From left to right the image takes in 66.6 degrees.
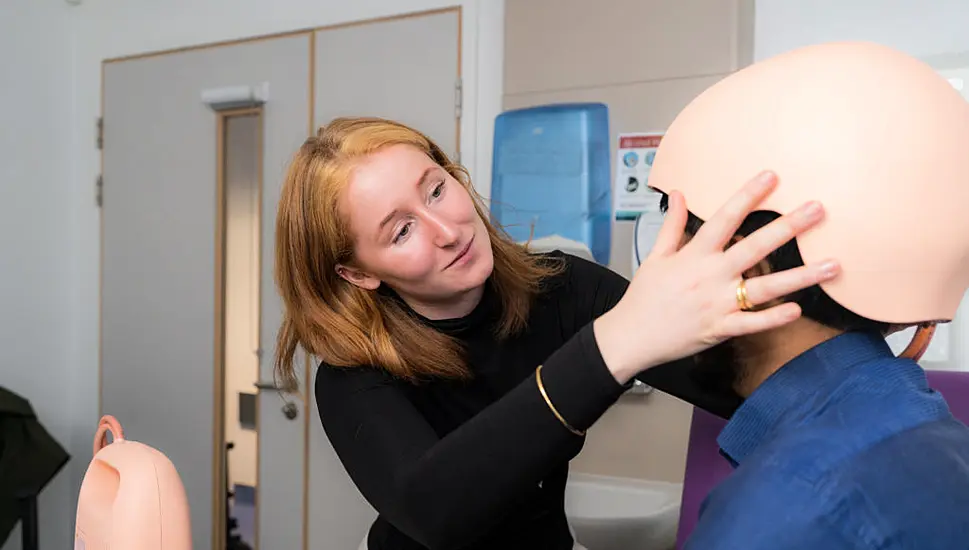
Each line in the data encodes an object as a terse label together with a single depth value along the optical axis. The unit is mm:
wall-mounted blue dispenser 1968
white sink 1769
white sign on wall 1933
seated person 593
